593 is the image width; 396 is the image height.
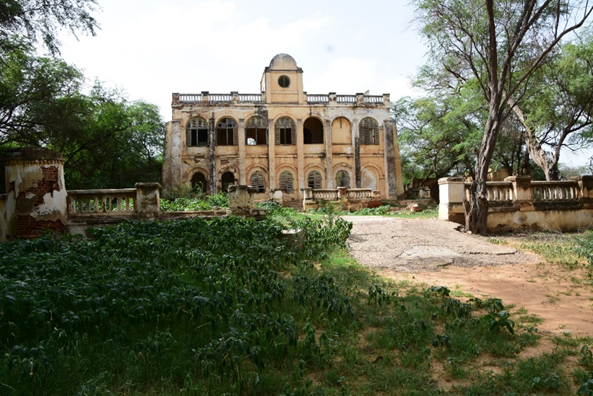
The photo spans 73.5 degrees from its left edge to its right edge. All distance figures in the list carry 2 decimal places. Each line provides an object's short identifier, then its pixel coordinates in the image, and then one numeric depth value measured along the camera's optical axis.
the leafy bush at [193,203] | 14.30
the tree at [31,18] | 8.84
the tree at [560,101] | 16.28
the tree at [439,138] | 24.03
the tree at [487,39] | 10.46
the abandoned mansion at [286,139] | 28.20
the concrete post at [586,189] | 11.48
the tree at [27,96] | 14.72
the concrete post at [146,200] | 9.27
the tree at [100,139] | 17.02
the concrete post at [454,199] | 11.43
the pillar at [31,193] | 7.90
